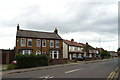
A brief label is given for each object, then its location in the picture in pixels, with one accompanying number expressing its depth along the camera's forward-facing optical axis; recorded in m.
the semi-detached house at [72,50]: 28.13
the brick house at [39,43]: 20.66
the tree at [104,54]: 45.28
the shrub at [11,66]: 12.62
